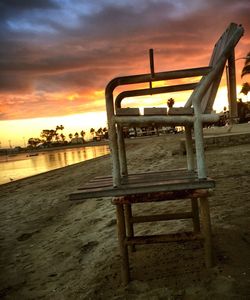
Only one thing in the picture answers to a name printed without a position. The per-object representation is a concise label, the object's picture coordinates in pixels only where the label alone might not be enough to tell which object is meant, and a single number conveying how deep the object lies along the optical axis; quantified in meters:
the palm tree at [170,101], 70.72
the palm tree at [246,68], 24.54
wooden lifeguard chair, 2.03
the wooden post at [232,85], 2.19
